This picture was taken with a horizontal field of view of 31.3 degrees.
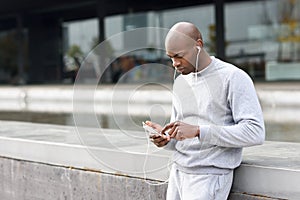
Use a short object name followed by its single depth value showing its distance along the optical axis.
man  2.67
